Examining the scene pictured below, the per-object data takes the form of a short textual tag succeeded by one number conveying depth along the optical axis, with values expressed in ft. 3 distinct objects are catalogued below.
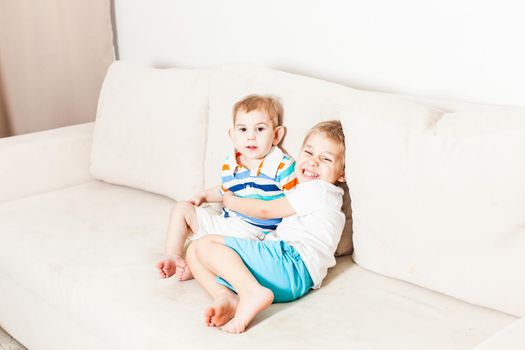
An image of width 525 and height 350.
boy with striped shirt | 5.98
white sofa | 4.57
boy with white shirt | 4.86
